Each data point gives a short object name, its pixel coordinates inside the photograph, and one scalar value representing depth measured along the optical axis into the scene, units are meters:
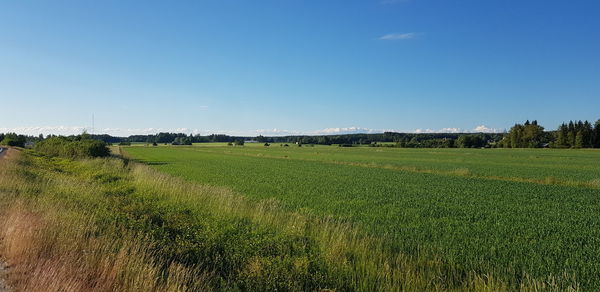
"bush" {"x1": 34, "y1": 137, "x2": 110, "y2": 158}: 51.21
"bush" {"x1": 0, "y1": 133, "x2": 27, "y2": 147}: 109.50
